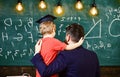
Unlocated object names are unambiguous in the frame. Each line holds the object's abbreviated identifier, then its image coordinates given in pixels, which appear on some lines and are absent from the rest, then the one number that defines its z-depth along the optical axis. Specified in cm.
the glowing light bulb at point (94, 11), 395
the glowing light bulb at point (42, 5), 392
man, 208
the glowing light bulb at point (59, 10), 393
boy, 220
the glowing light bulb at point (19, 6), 391
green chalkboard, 394
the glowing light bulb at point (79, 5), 394
